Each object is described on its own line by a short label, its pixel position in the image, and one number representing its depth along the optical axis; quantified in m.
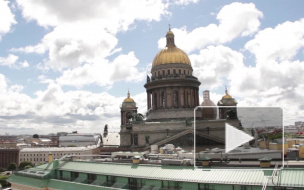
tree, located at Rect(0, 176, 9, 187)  70.12
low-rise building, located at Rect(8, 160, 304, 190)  23.97
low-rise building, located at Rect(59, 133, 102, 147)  189.12
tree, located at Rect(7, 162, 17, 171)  103.50
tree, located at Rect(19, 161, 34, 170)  100.11
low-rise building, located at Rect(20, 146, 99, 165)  117.56
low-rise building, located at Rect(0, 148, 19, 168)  120.58
